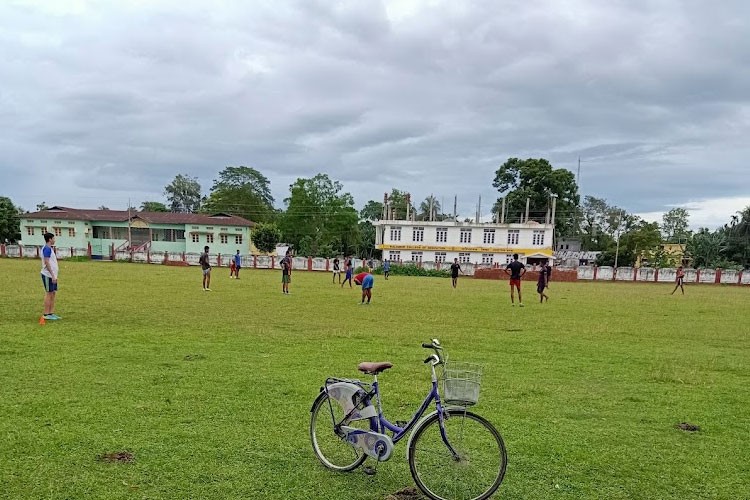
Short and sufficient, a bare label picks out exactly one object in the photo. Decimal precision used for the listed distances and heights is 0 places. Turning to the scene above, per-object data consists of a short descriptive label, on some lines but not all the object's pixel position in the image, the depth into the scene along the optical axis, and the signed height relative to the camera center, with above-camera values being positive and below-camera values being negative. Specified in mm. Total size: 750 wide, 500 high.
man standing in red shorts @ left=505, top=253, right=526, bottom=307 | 18562 -597
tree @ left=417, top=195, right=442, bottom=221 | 83875 +7569
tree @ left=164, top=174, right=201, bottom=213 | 94500 +8533
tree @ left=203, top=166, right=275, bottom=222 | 78906 +7592
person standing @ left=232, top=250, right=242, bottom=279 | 30953 -1357
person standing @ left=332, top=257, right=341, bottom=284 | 29281 -1174
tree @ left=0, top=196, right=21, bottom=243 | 62000 +995
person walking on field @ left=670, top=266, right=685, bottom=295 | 27452 -569
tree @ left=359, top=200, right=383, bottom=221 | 97412 +7645
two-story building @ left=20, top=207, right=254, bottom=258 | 60312 +679
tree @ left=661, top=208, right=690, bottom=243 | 89125 +7542
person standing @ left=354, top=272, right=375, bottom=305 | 17344 -1135
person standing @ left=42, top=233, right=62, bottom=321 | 10898 -873
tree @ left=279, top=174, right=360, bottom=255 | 66188 +4008
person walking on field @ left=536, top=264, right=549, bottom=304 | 20025 -913
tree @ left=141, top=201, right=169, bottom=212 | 89188 +5662
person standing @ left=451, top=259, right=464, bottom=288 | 28731 -1001
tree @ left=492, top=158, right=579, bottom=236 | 71438 +9788
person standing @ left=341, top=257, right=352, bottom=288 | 25250 -1069
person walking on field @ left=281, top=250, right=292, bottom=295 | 20734 -1121
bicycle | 4012 -1558
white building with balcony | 62062 +1713
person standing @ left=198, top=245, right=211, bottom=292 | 20859 -1193
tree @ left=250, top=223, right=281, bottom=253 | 63094 +894
